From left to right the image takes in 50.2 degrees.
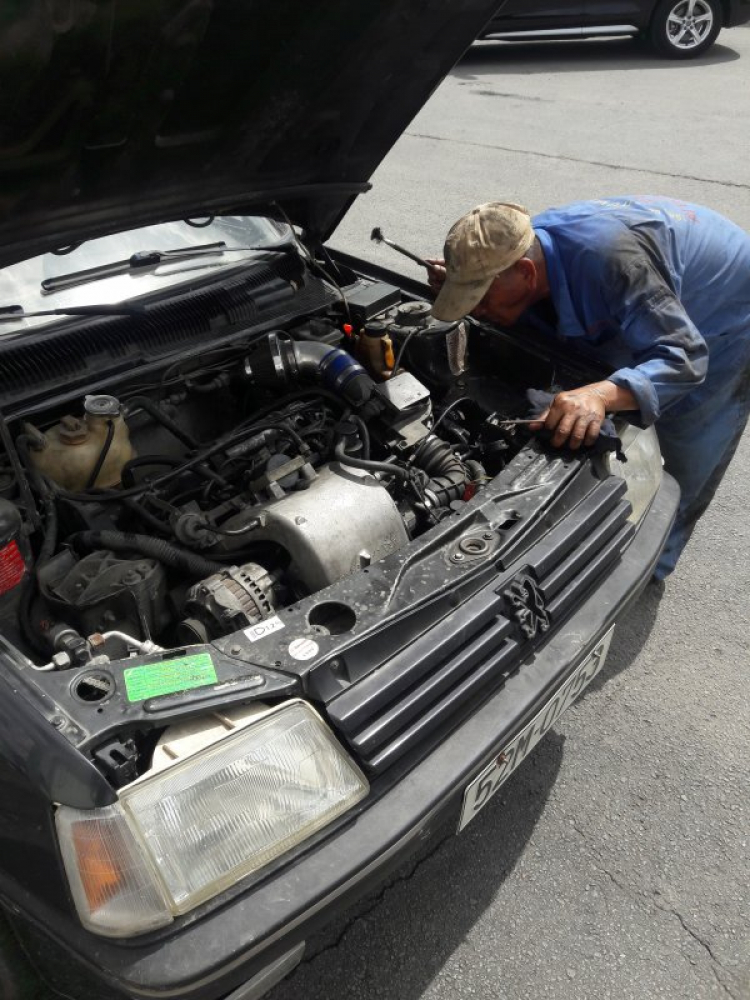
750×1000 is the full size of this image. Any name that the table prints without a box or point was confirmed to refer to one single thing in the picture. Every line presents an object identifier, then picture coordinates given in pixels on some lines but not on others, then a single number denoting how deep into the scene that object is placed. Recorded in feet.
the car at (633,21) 28.32
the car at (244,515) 4.11
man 6.98
